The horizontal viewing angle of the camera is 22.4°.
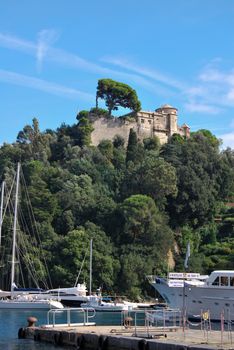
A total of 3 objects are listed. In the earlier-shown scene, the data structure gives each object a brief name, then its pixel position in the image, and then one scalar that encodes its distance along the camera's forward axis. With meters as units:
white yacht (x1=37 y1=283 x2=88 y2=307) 64.50
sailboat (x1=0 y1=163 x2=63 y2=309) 60.56
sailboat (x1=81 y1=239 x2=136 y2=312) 61.39
